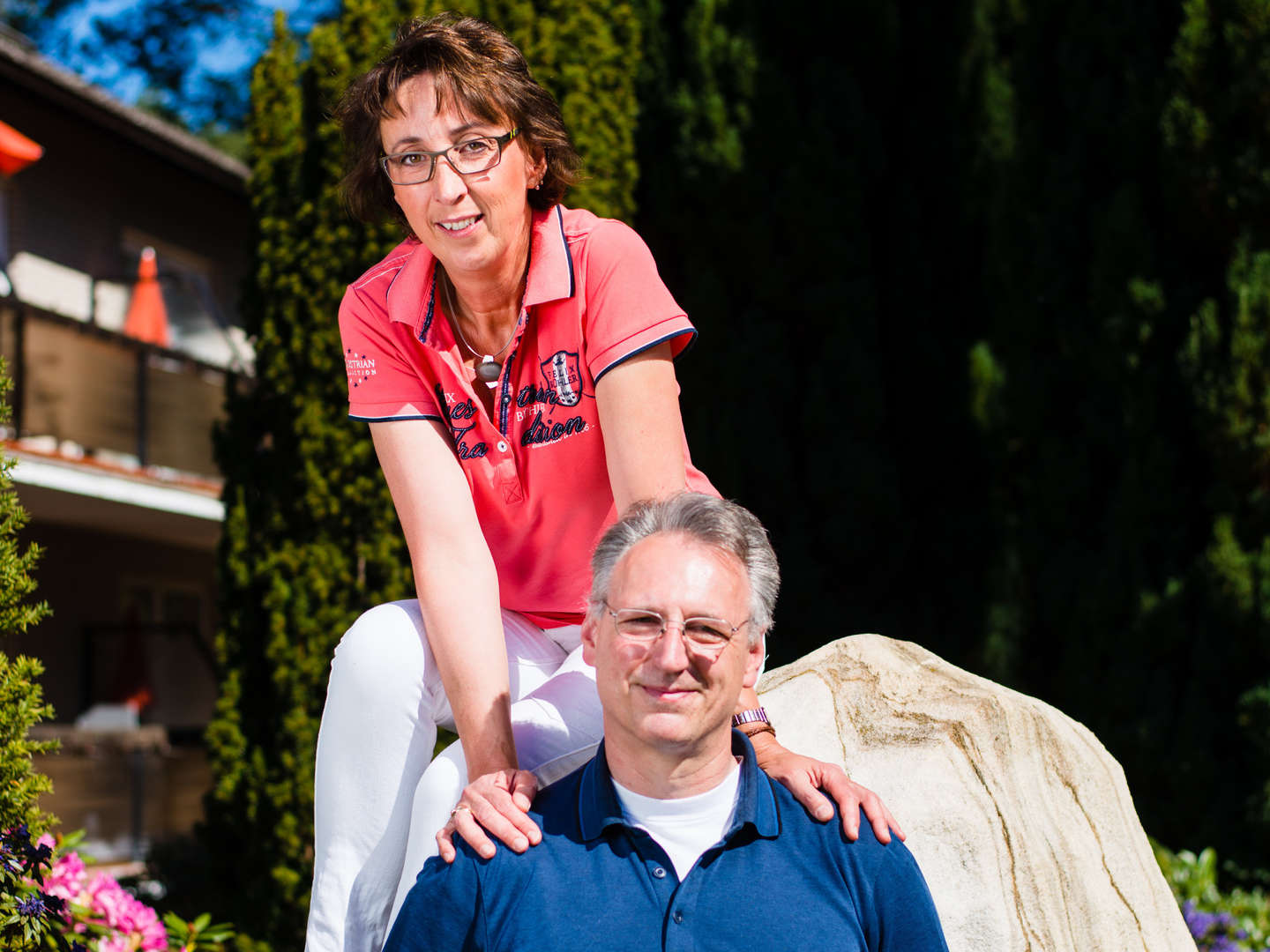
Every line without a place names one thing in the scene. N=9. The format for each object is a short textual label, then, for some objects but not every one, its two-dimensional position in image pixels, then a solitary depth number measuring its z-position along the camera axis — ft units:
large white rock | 9.11
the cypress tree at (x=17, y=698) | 8.95
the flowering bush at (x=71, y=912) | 8.48
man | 6.44
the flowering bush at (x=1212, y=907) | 15.30
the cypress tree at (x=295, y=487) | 18.86
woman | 7.50
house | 31.07
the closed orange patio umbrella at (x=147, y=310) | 35.60
